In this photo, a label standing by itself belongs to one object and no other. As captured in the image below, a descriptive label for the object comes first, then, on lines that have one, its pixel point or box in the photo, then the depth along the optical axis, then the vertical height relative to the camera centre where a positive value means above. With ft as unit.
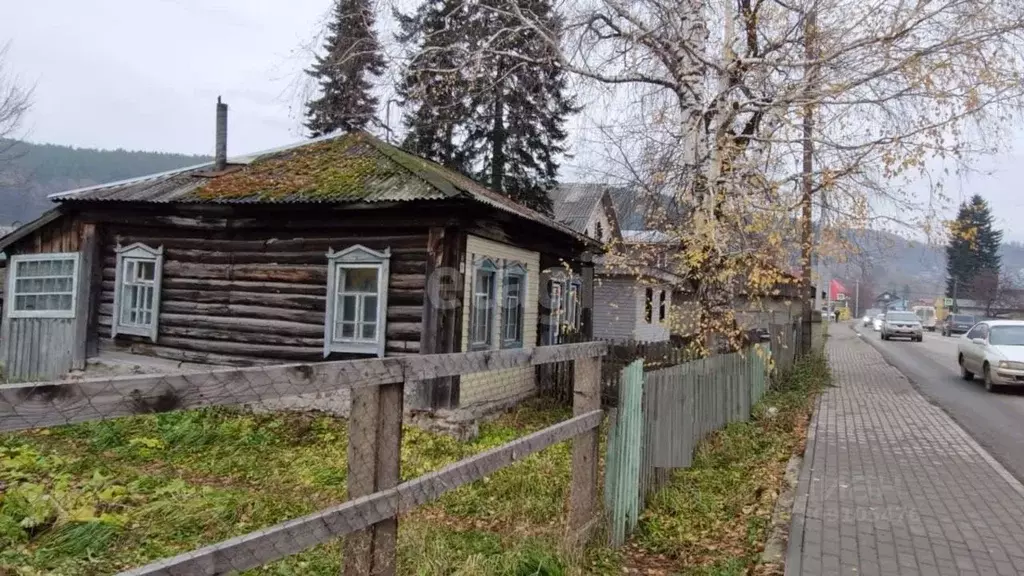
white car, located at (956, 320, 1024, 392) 48.44 -1.96
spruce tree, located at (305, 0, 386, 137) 34.17 +13.59
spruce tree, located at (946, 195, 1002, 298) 220.84 +21.57
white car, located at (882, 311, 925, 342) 119.55 -0.68
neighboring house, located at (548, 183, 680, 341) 79.30 +0.05
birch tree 26.78 +8.97
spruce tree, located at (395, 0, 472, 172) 34.60 +12.47
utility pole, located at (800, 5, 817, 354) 28.27 +7.65
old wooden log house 32.73 +1.41
